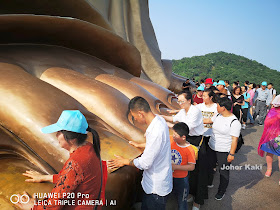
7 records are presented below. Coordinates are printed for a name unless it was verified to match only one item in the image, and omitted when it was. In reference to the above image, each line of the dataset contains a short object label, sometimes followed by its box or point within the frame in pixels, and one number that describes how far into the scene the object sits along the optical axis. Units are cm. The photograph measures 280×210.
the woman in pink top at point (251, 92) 820
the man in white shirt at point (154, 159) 155
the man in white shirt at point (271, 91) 790
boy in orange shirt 196
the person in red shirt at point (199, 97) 475
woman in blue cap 105
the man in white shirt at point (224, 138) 254
